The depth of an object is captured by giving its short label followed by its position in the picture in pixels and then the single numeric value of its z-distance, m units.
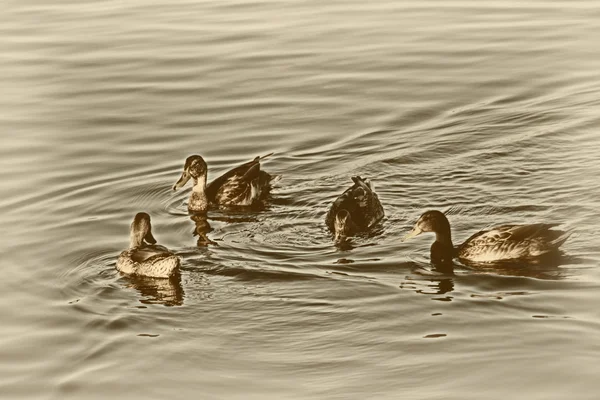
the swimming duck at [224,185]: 17.72
